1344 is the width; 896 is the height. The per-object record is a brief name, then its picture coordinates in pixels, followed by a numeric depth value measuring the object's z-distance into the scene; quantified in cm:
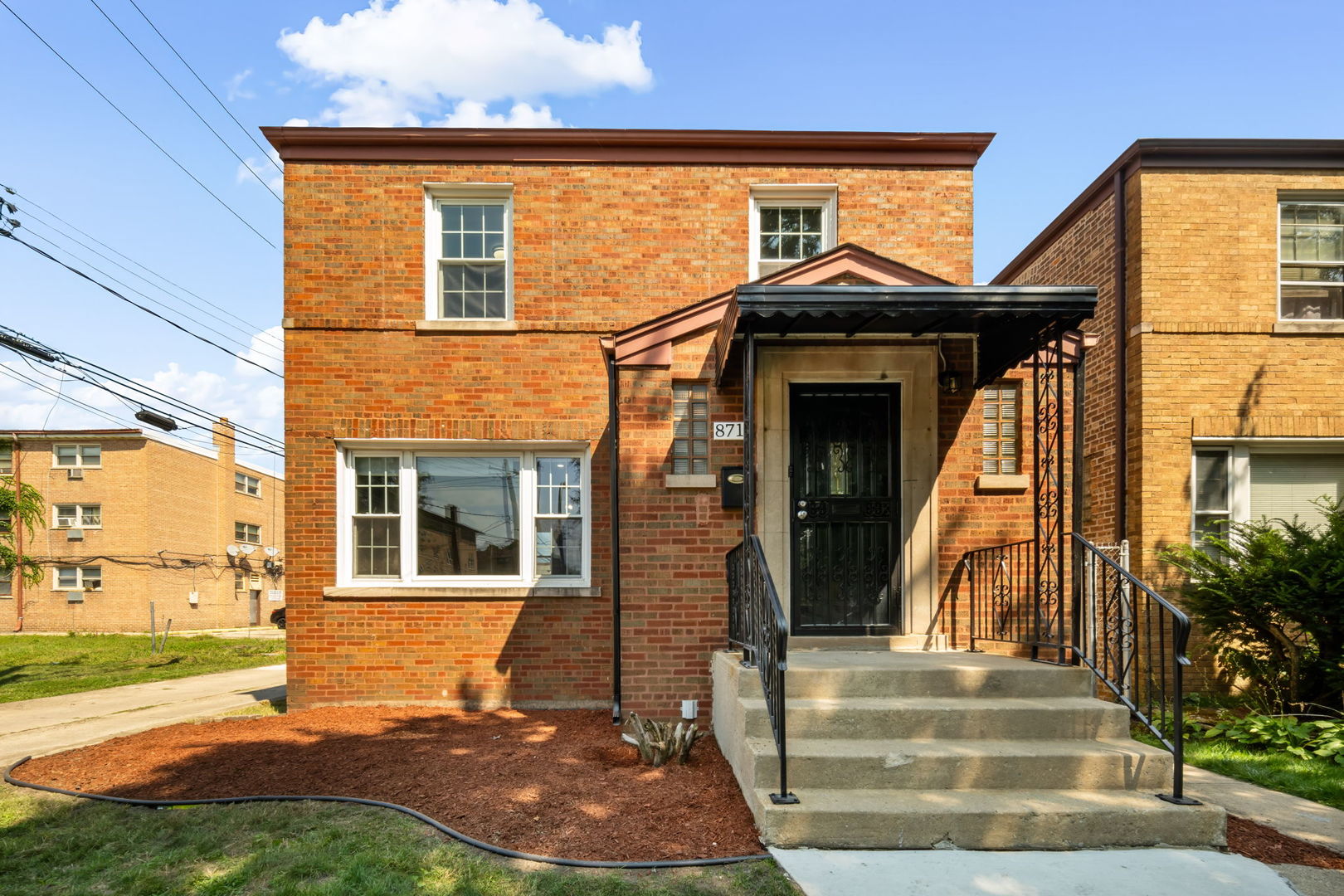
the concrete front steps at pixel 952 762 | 412
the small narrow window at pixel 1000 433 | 732
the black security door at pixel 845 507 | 696
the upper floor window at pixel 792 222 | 861
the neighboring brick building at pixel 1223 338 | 802
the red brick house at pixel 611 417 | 685
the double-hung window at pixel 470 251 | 851
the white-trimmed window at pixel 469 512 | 832
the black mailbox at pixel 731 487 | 683
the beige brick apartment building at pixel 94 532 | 2672
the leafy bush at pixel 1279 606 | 660
